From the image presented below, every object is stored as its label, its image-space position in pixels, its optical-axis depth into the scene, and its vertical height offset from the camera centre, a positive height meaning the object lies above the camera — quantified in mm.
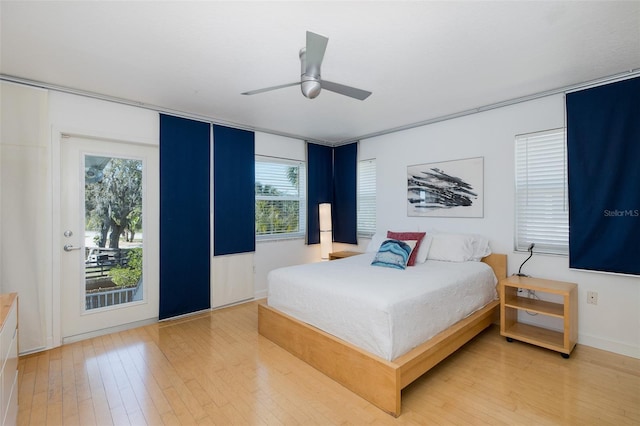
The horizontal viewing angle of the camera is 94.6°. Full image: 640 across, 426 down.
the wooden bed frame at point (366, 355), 1906 -1077
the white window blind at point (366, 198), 4719 +237
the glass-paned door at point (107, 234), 2982 -211
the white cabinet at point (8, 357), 1326 -730
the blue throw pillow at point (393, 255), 3041 -452
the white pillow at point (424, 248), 3416 -433
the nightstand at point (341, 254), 4567 -651
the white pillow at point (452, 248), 3307 -417
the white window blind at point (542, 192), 2961 +191
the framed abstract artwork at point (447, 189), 3527 +296
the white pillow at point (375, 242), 4075 -422
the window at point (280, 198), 4492 +240
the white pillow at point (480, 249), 3336 -429
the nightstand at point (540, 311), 2564 -912
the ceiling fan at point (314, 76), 1755 +940
